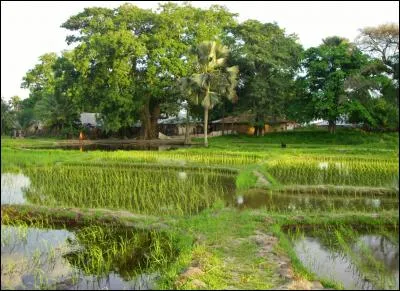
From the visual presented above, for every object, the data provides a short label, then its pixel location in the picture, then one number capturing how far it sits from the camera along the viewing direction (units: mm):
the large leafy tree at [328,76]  31875
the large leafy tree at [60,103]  38156
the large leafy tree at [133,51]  33750
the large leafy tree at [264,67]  35594
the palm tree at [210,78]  30125
